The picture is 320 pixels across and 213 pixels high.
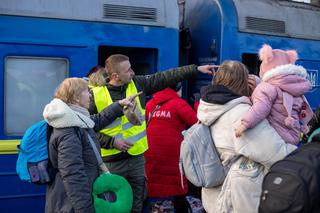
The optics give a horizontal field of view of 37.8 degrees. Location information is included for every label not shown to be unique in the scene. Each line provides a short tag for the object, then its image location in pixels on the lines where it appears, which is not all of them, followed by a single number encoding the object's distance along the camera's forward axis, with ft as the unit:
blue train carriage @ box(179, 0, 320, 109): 17.31
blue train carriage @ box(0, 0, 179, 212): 13.42
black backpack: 5.09
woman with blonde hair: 9.23
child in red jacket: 15.10
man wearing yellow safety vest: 12.62
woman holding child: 8.52
